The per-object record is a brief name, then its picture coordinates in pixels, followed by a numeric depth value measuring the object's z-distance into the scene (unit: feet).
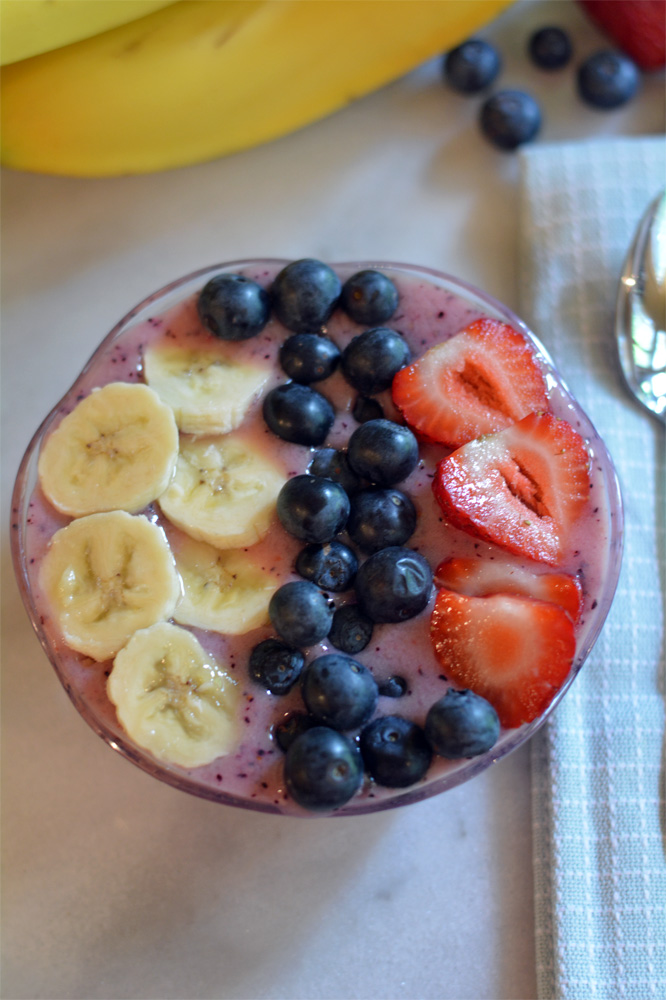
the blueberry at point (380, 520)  1.29
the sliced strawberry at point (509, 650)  1.28
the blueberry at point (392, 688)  1.28
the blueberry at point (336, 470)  1.32
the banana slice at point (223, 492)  1.31
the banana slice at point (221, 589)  1.30
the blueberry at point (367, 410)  1.35
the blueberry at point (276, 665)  1.27
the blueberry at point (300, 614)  1.26
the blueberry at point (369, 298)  1.36
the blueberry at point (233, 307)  1.35
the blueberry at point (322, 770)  1.23
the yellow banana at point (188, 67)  1.45
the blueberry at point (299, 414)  1.32
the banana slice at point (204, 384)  1.34
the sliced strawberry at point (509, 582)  1.30
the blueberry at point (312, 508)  1.28
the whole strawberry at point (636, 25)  1.53
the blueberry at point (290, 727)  1.27
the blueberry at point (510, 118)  1.56
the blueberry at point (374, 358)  1.33
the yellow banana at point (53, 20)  1.36
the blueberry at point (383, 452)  1.30
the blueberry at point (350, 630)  1.29
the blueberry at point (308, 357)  1.34
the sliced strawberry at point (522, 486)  1.30
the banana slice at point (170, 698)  1.28
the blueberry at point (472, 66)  1.57
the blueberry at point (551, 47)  1.58
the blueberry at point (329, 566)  1.29
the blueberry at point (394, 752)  1.26
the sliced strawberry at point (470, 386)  1.33
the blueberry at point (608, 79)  1.57
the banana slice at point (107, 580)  1.29
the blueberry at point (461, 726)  1.24
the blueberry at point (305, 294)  1.35
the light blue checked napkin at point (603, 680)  1.33
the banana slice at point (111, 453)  1.32
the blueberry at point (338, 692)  1.25
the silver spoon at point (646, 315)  1.45
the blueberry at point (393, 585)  1.27
